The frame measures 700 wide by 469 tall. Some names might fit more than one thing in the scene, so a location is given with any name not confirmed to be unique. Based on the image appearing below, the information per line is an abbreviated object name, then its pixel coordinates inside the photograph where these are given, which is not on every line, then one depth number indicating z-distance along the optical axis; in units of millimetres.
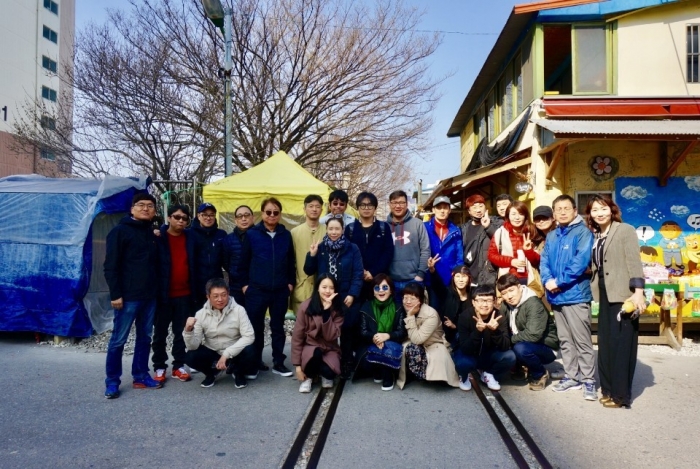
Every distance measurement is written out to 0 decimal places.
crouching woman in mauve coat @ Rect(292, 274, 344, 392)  4621
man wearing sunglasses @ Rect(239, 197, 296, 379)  5062
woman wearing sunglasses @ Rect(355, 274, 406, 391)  4609
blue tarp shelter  6496
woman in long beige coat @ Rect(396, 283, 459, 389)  4602
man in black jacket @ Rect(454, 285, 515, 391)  4512
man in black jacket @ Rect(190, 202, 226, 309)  5238
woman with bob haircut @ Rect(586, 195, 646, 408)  4047
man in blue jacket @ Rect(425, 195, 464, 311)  5461
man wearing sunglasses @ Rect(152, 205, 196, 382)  4977
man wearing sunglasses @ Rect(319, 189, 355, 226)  5285
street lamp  6859
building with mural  8094
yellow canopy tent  7797
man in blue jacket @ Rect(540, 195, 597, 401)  4387
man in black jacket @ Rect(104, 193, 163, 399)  4453
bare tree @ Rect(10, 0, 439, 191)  11242
